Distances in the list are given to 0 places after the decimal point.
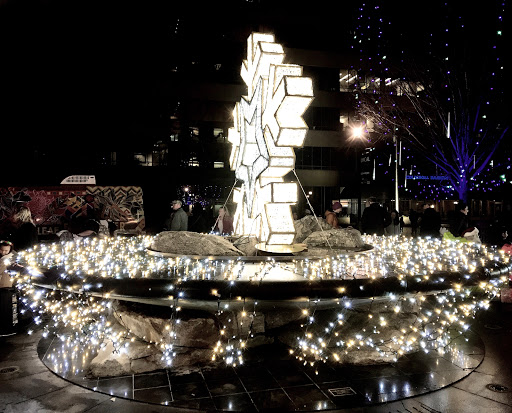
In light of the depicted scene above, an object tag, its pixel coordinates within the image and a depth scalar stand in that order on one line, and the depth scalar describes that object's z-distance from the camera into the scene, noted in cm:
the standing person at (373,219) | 1225
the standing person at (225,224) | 1150
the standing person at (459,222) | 1074
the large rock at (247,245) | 676
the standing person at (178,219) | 1048
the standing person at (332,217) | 1103
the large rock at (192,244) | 675
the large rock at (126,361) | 494
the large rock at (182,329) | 531
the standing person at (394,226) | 1581
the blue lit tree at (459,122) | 2011
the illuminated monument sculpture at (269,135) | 604
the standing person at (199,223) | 1290
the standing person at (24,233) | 835
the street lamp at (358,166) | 3328
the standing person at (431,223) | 1154
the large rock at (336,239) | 757
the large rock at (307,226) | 853
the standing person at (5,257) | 690
